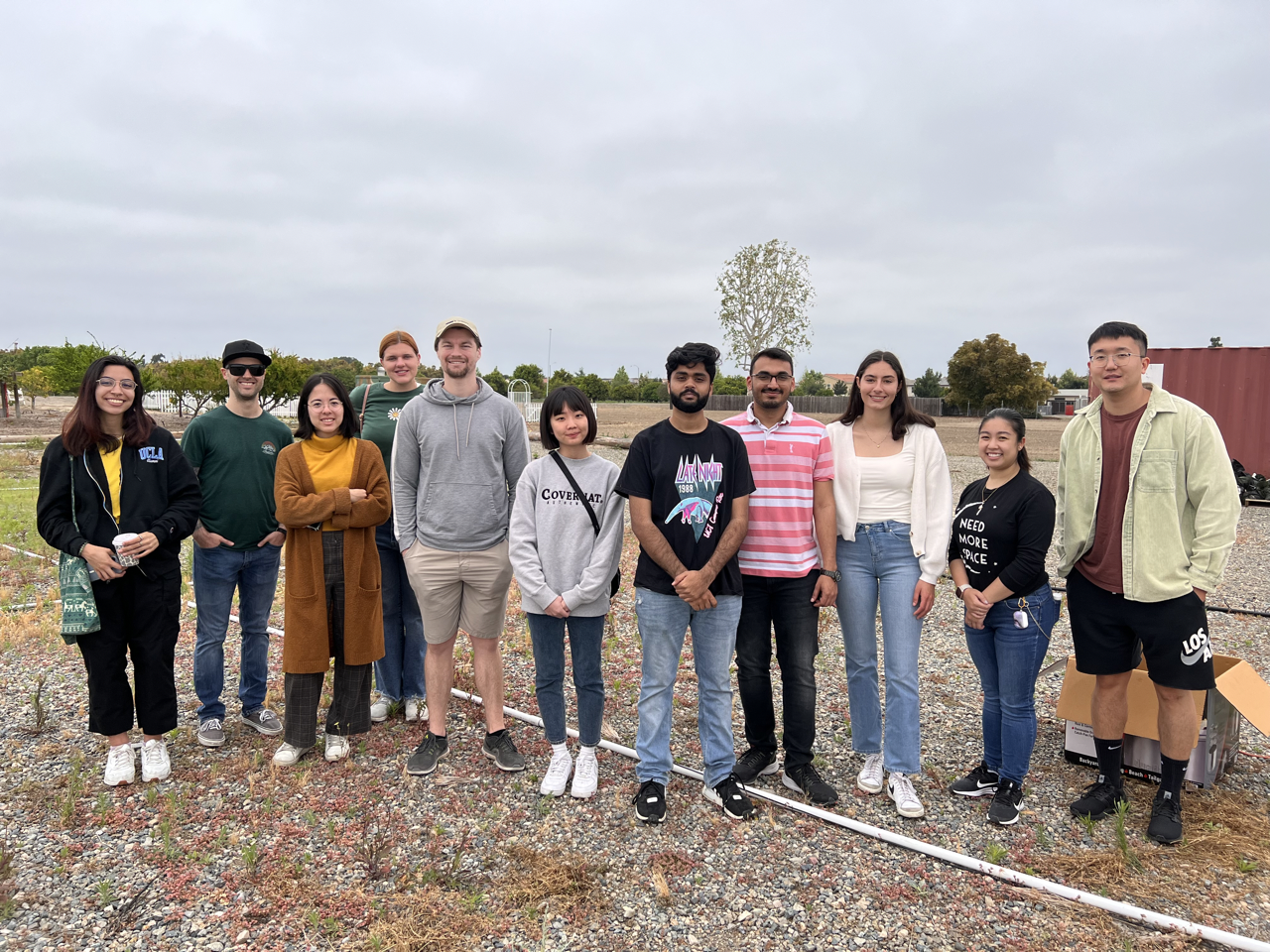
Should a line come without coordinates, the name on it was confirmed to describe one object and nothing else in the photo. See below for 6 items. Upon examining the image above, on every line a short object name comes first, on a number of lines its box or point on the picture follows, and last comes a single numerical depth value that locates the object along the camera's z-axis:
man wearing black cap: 4.11
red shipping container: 15.24
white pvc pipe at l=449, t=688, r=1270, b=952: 2.65
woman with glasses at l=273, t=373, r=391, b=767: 3.83
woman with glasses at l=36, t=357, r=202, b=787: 3.60
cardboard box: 3.65
